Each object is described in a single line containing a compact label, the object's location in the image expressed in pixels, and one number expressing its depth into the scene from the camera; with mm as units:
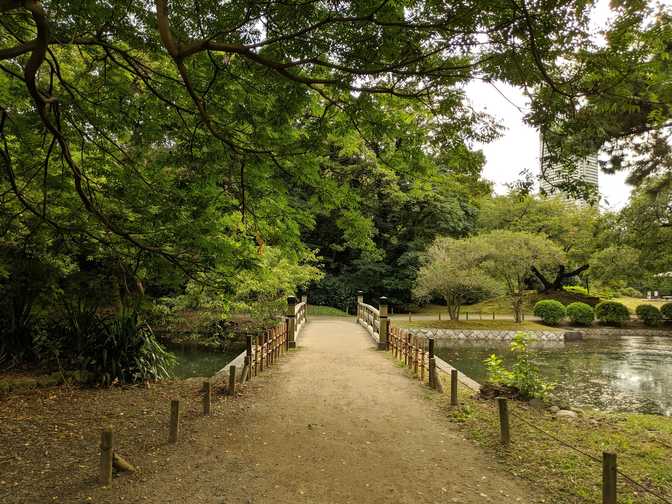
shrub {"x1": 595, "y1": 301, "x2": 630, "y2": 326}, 24422
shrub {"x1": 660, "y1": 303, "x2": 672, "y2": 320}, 25033
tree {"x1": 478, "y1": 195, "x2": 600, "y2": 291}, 29844
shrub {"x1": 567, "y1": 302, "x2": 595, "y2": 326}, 24047
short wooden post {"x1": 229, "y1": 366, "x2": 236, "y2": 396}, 7598
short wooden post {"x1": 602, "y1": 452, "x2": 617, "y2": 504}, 3520
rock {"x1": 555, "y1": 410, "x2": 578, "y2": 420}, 7118
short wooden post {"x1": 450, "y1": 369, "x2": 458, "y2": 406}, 7223
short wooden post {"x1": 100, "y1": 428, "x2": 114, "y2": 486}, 4156
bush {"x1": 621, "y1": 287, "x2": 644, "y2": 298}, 39156
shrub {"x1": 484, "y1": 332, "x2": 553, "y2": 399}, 7957
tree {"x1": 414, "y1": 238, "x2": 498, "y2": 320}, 21125
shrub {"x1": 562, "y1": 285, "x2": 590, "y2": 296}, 32869
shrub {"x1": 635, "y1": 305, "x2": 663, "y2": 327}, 24547
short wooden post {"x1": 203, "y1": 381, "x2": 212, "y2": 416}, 6420
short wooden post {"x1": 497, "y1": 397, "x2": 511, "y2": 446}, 5449
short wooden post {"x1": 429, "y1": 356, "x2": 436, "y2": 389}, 8432
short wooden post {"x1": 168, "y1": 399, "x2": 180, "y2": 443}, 5301
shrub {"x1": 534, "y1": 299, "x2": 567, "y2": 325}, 23922
